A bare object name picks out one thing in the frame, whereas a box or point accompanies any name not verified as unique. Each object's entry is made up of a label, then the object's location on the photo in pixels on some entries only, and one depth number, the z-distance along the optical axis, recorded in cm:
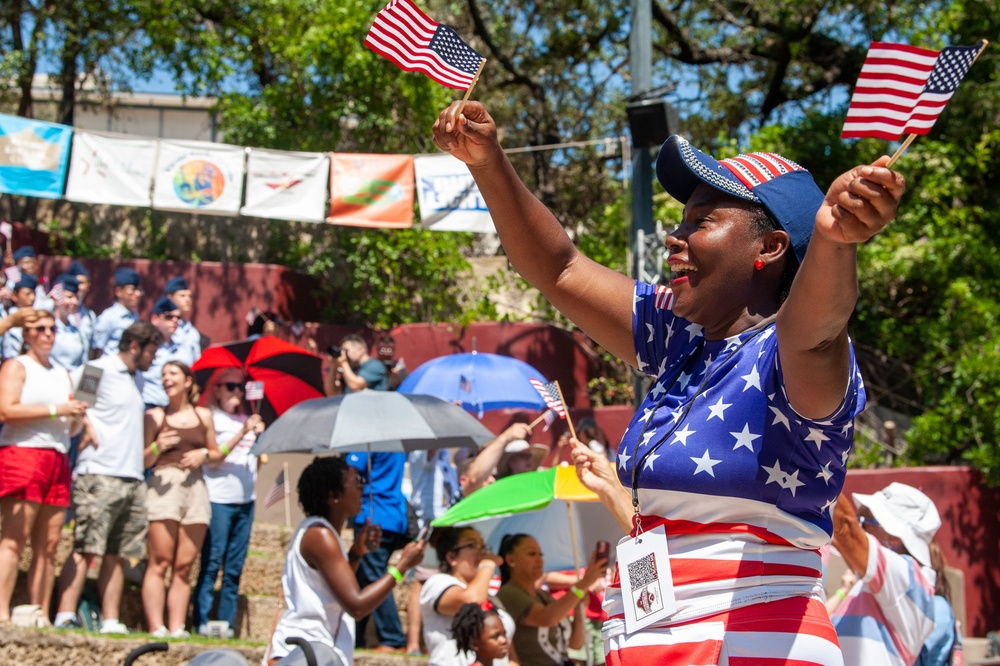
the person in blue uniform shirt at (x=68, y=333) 859
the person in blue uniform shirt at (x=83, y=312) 955
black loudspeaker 839
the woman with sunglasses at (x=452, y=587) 569
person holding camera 862
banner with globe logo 1179
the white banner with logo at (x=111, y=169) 1168
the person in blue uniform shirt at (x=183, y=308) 977
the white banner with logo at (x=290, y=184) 1186
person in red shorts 667
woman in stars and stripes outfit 216
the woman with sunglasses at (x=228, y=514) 748
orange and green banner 1178
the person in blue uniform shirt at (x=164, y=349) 900
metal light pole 870
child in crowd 549
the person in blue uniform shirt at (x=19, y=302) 863
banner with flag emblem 1156
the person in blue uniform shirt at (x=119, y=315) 984
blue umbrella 905
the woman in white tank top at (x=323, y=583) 504
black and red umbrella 888
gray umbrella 655
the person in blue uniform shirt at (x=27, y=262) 1020
